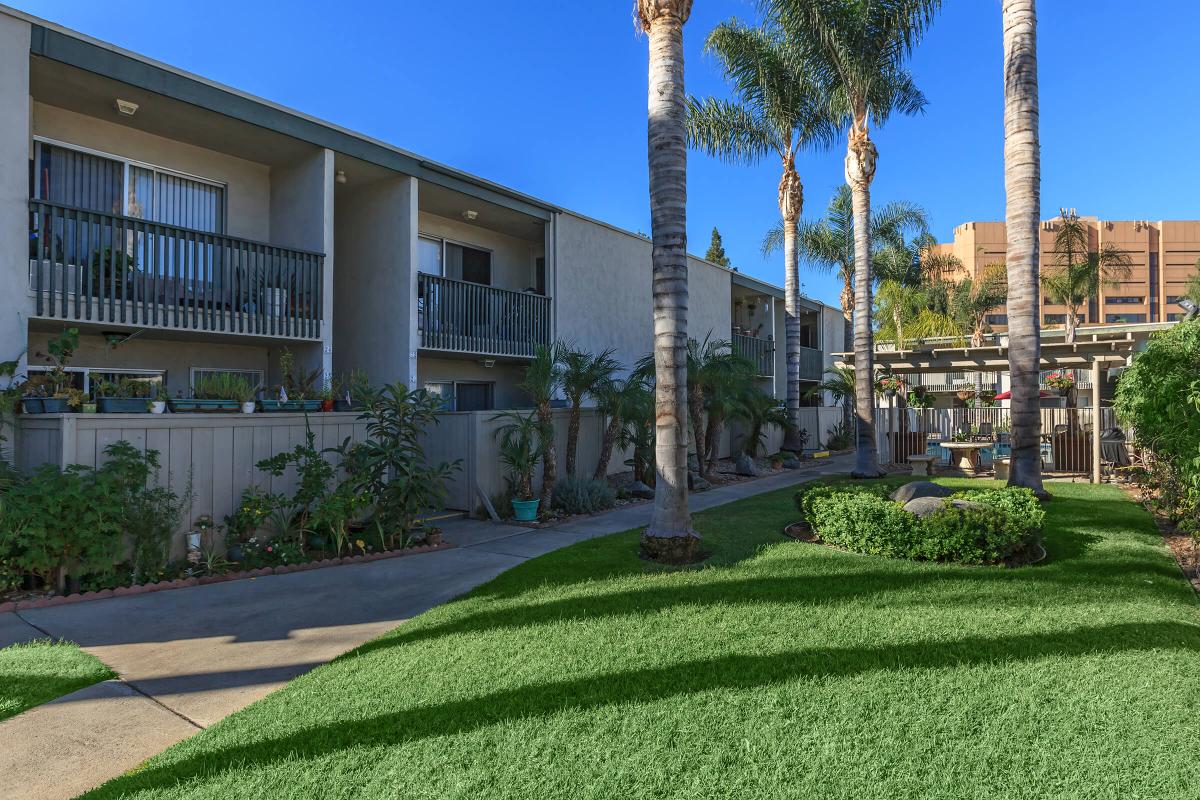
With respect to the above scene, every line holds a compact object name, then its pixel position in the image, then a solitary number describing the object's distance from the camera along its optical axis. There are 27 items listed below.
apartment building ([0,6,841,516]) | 7.91
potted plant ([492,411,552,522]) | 10.82
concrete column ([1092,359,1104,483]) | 14.05
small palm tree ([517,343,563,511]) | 11.05
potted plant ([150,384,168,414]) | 7.68
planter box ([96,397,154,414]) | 7.39
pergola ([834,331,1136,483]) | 14.85
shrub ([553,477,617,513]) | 11.54
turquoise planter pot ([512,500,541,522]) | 10.84
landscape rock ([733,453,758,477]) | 16.66
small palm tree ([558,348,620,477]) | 11.98
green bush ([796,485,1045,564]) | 7.17
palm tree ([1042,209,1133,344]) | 26.95
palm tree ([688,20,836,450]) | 18.05
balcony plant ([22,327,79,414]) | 7.19
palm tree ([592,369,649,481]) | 12.52
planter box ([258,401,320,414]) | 8.84
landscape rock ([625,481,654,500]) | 13.14
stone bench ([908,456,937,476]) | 15.98
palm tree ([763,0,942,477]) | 14.62
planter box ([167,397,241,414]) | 7.93
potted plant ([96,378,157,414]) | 7.40
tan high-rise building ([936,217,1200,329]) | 105.88
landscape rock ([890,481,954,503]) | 8.87
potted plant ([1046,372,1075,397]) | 19.45
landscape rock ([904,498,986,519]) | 7.79
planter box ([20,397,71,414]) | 7.18
